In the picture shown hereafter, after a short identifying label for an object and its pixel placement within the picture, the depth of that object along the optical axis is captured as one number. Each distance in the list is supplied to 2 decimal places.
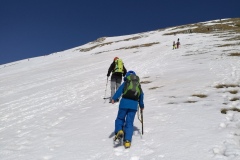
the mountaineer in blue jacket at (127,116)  8.12
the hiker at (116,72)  14.23
